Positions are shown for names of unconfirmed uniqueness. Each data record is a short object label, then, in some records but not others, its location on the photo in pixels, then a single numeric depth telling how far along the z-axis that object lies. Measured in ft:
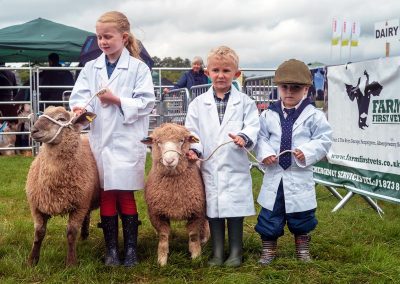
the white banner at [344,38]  36.86
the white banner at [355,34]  36.65
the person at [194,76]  34.99
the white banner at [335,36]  37.55
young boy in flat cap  13.66
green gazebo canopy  42.68
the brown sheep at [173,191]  13.74
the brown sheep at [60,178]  13.33
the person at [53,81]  42.91
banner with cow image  19.12
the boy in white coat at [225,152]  13.92
